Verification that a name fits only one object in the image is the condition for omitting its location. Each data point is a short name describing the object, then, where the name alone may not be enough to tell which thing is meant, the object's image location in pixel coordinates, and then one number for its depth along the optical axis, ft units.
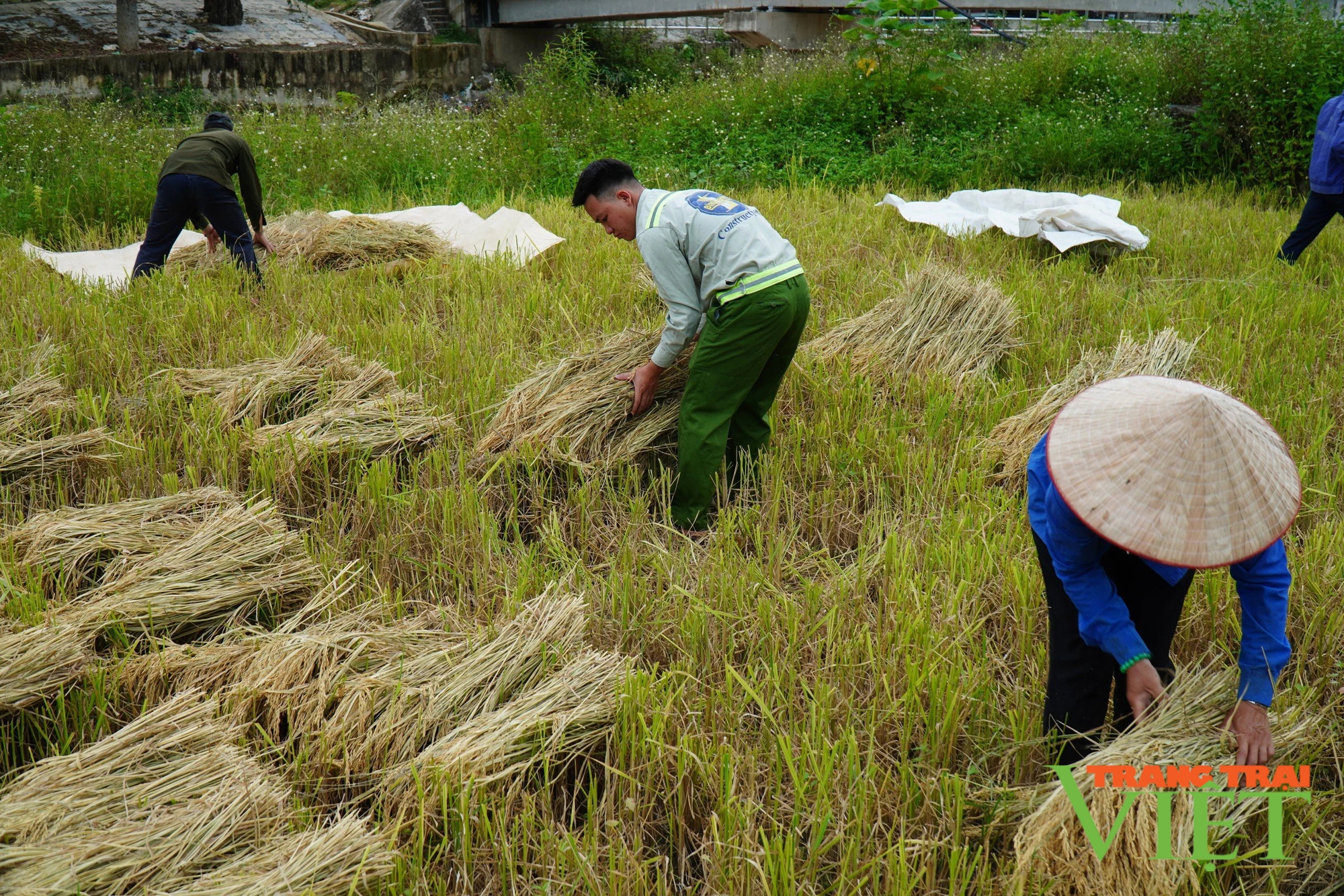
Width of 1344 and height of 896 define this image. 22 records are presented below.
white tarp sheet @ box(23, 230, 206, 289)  22.11
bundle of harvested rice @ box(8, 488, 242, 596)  9.81
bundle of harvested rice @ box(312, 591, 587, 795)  7.42
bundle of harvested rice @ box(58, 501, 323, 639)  8.93
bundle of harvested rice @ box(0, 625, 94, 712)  7.73
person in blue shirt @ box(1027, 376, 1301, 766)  5.56
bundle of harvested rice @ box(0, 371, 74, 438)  13.02
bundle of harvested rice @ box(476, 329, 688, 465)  13.10
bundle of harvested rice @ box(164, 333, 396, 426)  14.08
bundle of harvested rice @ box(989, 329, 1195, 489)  13.01
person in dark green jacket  21.17
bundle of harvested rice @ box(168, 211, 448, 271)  22.54
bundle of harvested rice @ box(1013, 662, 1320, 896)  6.10
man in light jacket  12.18
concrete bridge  63.82
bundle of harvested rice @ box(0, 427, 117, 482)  12.08
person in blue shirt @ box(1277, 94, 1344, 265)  20.92
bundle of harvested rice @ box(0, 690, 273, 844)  6.26
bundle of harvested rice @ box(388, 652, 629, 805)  7.14
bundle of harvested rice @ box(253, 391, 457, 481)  12.80
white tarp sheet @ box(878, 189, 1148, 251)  22.34
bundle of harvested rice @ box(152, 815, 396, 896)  5.89
